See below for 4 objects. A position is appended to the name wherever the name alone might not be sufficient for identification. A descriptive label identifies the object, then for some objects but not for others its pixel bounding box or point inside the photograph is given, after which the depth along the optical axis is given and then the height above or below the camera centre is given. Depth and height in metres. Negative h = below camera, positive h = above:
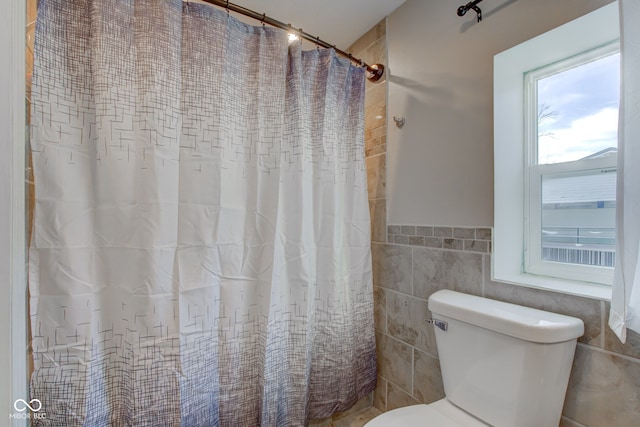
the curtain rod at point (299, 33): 1.07 +0.80
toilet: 0.78 -0.47
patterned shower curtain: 0.85 -0.03
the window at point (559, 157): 0.91 +0.21
